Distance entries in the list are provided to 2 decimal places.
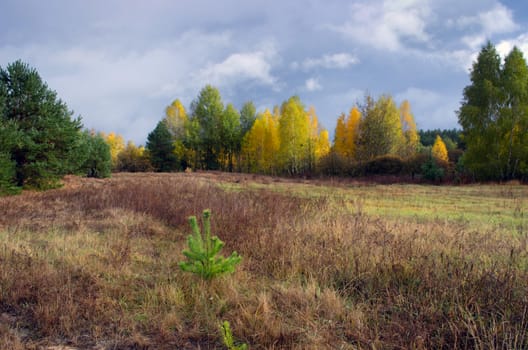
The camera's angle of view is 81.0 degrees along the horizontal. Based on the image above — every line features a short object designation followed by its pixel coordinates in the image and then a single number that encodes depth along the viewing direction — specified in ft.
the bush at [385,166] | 105.81
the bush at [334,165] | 115.55
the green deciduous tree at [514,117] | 84.64
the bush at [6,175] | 40.47
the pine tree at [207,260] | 12.38
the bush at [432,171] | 91.08
